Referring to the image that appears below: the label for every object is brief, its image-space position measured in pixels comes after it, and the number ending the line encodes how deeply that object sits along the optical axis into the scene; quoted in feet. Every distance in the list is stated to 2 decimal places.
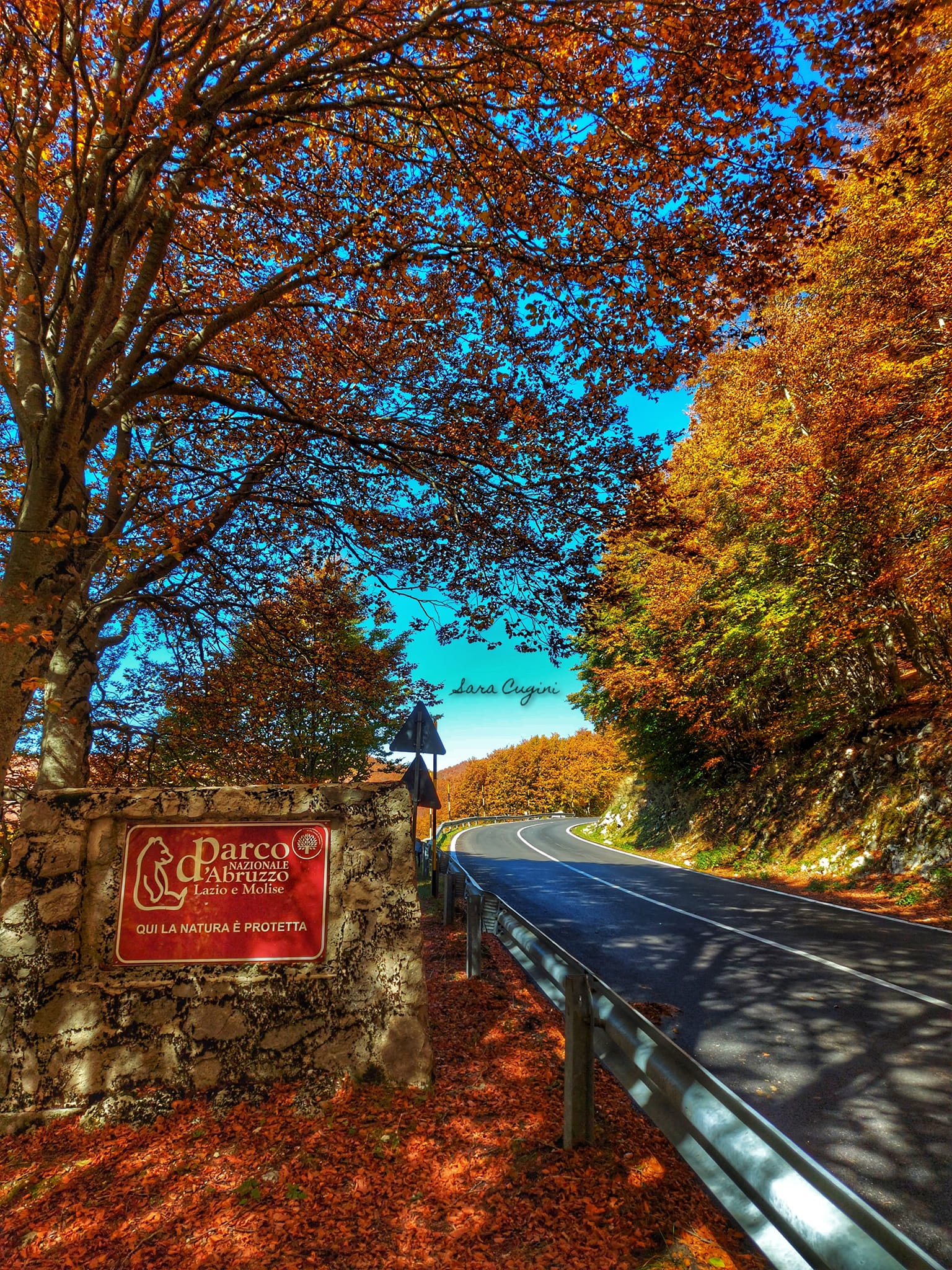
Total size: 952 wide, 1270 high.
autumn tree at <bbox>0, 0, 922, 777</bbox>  14.61
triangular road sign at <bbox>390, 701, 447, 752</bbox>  33.83
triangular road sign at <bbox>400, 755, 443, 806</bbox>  37.06
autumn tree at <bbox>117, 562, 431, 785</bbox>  27.96
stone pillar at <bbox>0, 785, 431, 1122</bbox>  11.51
